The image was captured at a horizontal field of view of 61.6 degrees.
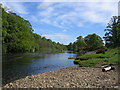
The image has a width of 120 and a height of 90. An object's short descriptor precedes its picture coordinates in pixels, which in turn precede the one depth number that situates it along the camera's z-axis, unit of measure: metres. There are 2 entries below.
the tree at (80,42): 69.11
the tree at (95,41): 56.23
